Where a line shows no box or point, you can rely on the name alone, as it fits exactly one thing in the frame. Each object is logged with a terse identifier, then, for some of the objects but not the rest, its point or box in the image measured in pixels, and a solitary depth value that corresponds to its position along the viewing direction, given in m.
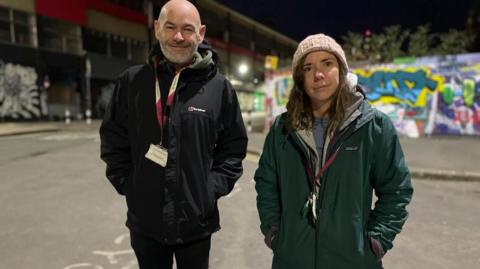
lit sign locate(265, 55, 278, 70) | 15.28
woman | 1.90
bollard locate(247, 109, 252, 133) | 16.31
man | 2.11
